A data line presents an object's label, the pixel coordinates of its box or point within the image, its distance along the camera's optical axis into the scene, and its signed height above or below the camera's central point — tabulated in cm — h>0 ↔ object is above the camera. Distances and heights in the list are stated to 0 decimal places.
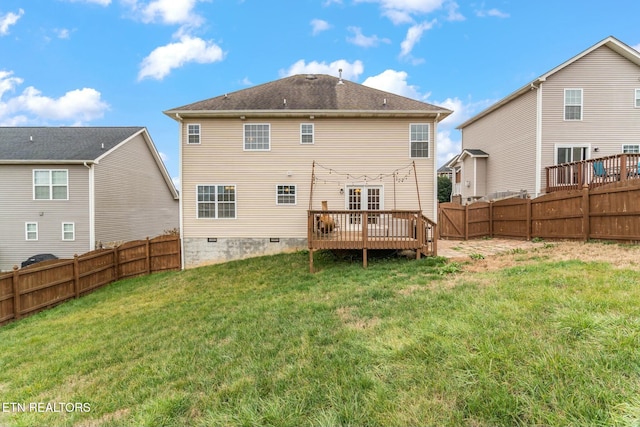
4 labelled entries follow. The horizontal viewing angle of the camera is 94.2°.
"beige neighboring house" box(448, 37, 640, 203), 1382 +465
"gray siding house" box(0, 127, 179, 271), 1455 +64
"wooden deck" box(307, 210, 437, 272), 857 -72
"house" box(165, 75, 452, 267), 1211 +167
